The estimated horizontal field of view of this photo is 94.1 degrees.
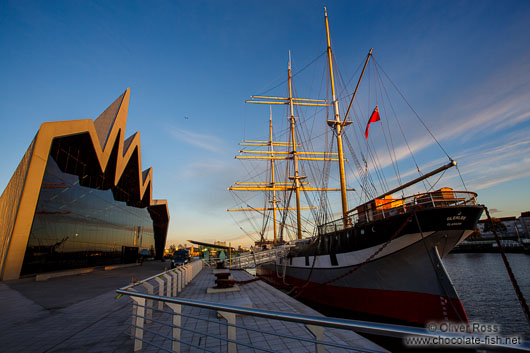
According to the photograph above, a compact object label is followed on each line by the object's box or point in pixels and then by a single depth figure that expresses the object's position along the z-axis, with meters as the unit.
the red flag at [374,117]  15.79
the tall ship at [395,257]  9.92
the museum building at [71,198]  15.07
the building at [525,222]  87.25
